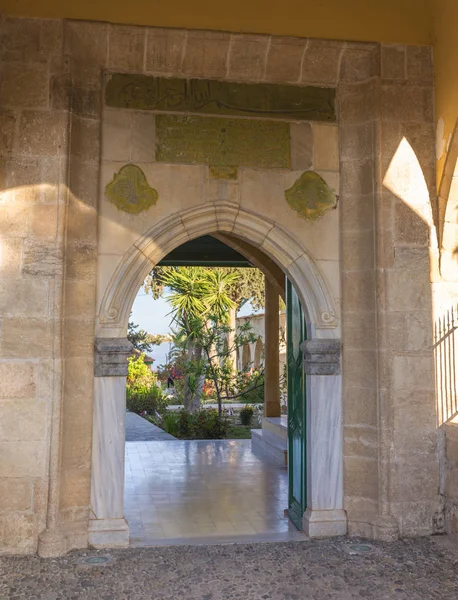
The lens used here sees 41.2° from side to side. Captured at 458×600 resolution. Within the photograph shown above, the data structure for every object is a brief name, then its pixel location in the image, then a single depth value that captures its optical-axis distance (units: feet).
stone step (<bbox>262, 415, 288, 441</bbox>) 25.18
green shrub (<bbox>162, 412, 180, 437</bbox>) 33.15
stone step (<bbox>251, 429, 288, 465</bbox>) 23.42
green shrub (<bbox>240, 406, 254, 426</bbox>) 37.45
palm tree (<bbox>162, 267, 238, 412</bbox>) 37.91
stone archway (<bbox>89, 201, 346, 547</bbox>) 13.56
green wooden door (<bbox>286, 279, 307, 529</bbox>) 15.19
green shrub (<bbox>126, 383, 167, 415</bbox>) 42.93
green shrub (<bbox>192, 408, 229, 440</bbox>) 32.35
